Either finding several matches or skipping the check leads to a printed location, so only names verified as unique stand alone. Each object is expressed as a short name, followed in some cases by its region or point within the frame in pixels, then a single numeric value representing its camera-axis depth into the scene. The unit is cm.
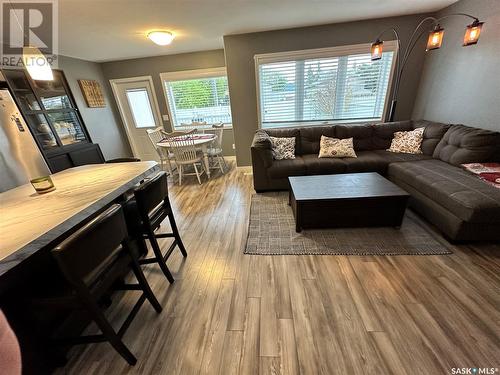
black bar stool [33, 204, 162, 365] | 84
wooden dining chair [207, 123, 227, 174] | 405
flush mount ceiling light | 277
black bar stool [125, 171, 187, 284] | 137
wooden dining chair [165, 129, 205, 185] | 350
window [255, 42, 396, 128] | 344
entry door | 460
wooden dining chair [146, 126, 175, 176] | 383
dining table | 355
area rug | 188
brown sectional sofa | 176
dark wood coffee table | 201
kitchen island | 90
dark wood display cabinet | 294
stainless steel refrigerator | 257
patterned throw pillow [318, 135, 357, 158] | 305
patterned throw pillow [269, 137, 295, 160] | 317
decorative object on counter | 145
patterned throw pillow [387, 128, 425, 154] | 299
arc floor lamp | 212
